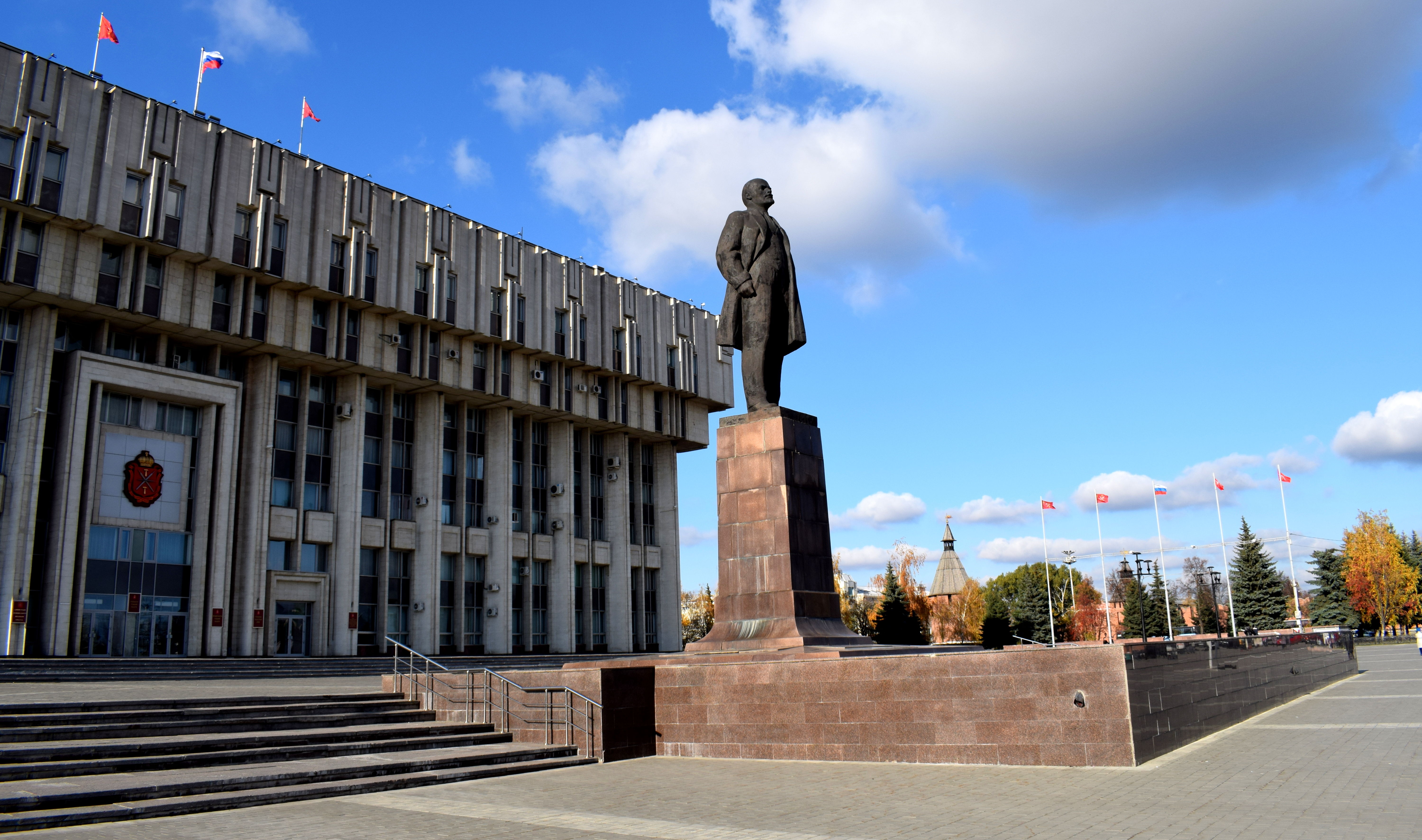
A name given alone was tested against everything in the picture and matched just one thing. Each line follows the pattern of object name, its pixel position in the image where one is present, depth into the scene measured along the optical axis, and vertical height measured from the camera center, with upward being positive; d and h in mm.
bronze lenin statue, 14695 +4830
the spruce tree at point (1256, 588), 56938 +440
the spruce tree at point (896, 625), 50219 -1076
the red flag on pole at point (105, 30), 29906 +18650
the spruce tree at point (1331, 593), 59562 +18
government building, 28234 +7893
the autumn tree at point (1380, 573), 63406 +1299
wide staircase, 8938 -1550
